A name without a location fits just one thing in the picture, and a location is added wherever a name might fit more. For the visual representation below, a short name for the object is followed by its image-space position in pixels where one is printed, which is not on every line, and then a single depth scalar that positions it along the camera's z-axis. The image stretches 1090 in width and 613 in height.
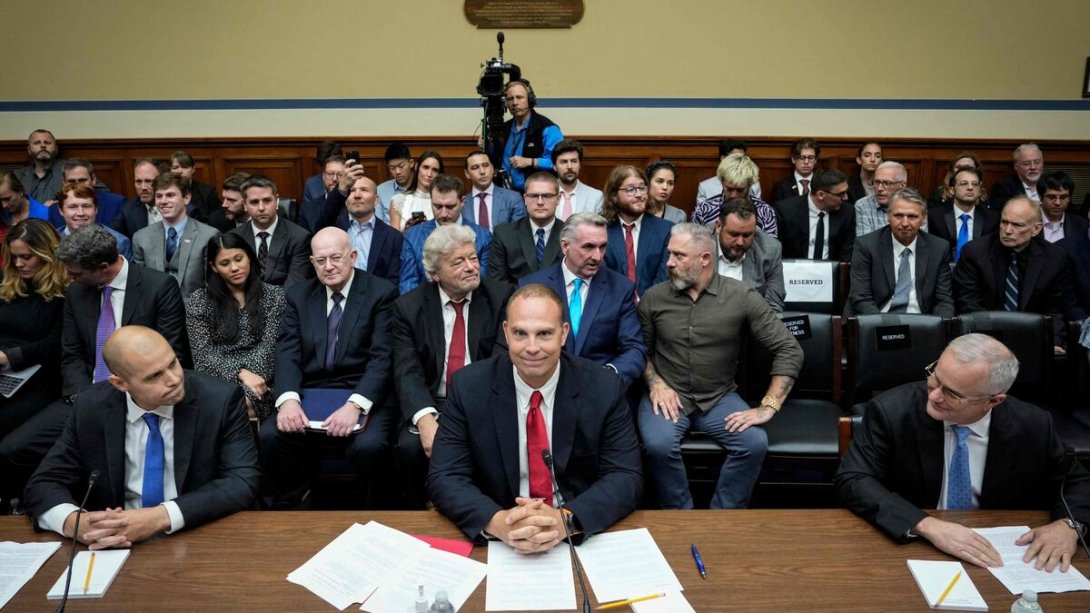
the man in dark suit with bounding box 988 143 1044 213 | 6.13
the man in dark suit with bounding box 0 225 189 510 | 3.25
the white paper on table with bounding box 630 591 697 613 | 1.60
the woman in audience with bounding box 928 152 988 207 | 5.37
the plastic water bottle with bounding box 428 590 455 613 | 1.56
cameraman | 5.39
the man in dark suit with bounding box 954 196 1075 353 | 3.93
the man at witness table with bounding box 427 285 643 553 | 2.11
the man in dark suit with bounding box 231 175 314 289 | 4.37
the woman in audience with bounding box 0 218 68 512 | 3.43
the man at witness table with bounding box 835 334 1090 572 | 1.95
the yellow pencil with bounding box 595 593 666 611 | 1.63
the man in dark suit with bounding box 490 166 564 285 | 4.18
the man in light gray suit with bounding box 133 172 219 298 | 4.43
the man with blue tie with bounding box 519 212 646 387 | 3.31
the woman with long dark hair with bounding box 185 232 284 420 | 3.33
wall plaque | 6.82
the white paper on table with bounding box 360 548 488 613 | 1.64
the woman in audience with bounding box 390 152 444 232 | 5.48
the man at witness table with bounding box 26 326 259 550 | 2.04
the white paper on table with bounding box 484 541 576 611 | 1.64
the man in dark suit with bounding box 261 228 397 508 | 3.16
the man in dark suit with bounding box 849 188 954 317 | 4.07
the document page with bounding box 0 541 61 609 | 1.67
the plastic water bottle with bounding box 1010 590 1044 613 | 1.52
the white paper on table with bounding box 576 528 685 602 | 1.68
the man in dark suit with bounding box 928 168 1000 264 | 5.00
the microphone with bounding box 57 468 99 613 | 1.59
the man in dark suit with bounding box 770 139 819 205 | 6.11
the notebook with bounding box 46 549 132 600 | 1.65
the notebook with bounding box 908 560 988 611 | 1.61
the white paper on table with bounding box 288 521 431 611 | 1.67
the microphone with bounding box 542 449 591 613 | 1.64
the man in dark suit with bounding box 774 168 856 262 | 5.15
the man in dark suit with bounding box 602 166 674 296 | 4.20
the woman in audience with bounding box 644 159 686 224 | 4.68
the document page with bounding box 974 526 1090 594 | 1.67
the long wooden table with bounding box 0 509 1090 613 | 1.63
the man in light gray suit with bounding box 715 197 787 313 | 3.80
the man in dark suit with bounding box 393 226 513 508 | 3.13
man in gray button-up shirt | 3.06
